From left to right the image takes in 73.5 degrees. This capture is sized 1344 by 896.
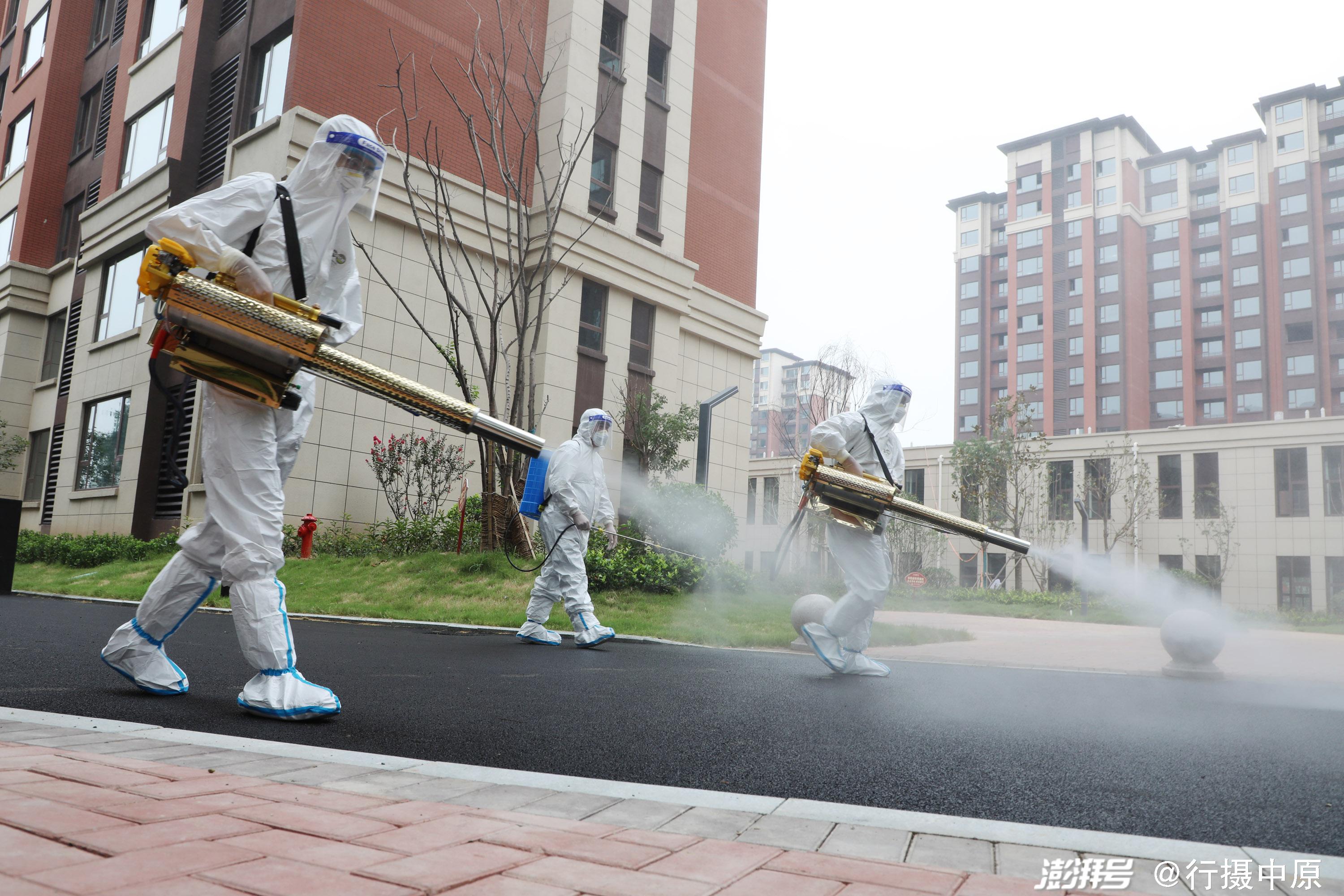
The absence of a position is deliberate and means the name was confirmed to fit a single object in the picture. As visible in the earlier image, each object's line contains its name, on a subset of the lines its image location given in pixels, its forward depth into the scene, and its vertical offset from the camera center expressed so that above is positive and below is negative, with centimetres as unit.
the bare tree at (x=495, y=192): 1468 +684
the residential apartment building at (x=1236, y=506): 3225 +332
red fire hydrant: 1455 +13
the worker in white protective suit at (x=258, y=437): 372 +45
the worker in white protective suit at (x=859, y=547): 650 +21
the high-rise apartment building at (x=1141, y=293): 5781 +2072
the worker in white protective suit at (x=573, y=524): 820 +34
